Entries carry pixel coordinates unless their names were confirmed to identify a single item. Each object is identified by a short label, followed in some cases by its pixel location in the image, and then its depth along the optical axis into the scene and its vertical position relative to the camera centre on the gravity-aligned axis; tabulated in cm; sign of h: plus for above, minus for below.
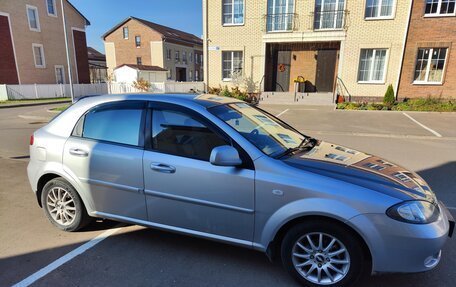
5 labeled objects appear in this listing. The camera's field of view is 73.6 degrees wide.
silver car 246 -101
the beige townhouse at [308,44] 1756 +196
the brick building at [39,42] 2639 +290
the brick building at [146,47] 4741 +434
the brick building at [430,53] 1625 +125
